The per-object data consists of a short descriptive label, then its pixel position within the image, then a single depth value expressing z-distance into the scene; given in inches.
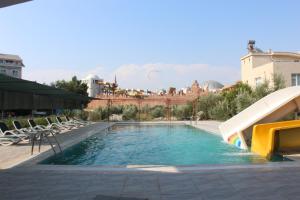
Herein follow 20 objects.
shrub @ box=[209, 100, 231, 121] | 634.6
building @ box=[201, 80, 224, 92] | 1685.2
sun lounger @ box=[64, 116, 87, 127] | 507.6
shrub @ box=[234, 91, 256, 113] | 536.1
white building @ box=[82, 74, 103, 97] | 2006.4
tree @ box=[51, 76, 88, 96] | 1337.4
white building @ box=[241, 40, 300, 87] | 656.1
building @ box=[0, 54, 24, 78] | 2288.7
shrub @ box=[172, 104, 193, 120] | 767.6
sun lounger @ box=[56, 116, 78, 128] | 464.7
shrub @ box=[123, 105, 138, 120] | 770.6
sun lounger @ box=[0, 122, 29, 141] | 277.5
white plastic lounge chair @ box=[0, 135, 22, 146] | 276.9
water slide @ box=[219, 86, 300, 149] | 292.1
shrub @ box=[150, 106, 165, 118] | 794.3
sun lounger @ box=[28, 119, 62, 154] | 337.9
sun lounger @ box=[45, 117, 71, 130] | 416.7
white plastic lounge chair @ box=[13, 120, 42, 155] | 249.4
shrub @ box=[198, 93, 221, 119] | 725.7
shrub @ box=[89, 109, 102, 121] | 759.4
